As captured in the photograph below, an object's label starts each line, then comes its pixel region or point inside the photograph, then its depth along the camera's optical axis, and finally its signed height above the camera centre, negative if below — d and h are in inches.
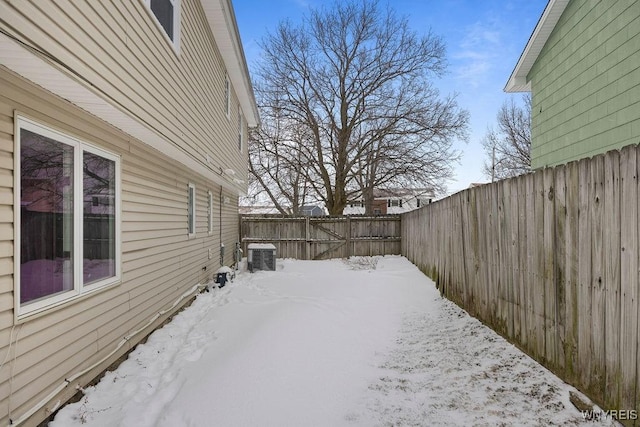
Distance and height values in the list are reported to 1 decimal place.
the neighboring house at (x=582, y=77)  207.8 +93.0
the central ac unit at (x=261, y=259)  427.5 -44.2
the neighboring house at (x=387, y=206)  1638.8 +58.9
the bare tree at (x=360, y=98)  765.9 +251.0
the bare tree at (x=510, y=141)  1018.1 +222.3
